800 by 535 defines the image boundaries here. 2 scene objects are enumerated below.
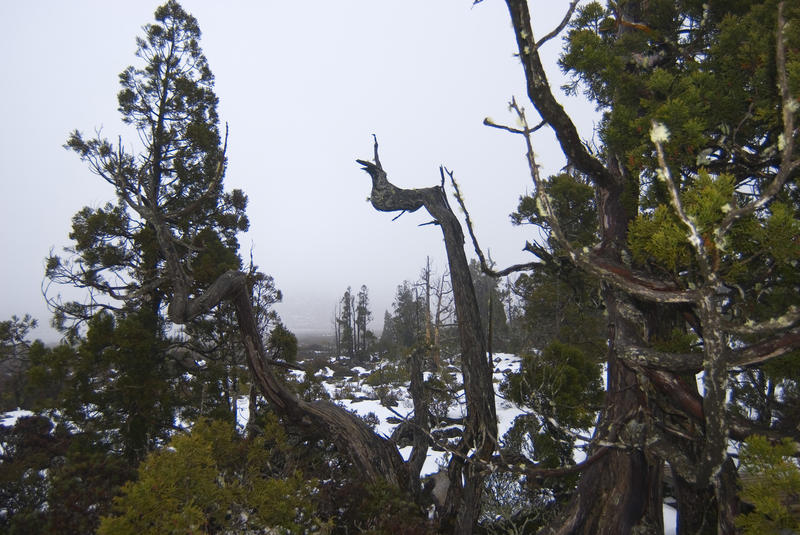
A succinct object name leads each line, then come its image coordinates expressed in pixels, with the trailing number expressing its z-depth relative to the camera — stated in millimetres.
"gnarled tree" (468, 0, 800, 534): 1787
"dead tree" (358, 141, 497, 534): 4031
